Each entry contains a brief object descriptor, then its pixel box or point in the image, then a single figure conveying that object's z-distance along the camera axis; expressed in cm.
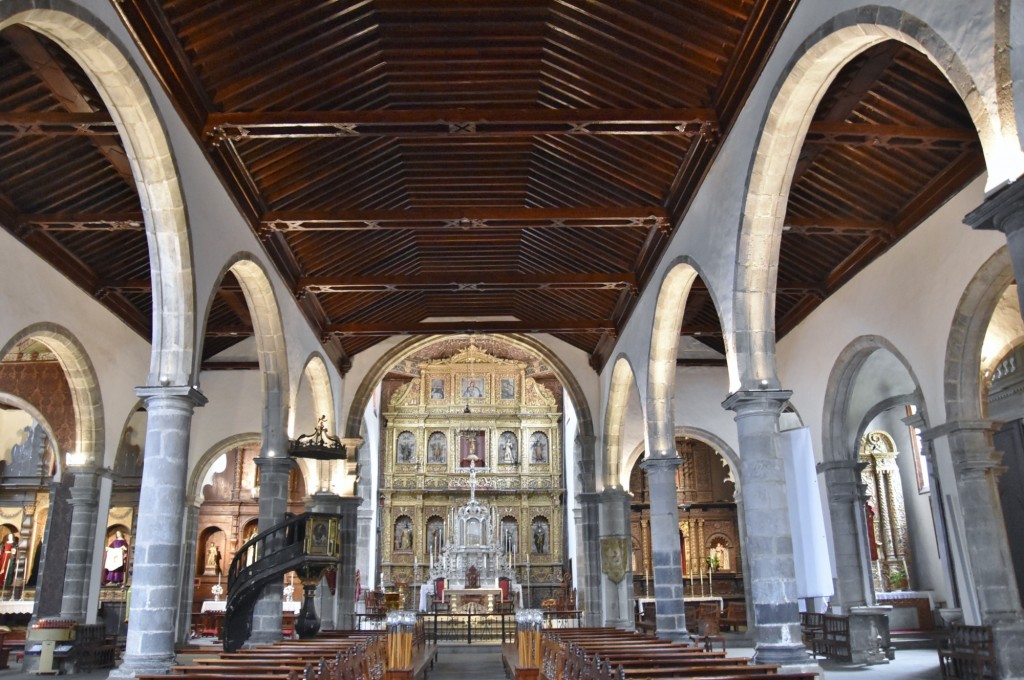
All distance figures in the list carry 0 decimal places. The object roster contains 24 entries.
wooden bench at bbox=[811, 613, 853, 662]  1300
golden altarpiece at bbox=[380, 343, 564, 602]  2588
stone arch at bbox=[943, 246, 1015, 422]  1017
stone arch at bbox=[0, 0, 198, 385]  687
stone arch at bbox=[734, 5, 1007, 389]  530
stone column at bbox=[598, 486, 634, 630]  1717
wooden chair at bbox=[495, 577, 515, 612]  2164
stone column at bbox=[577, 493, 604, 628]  1820
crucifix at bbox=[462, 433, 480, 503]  2503
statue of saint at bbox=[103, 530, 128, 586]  2144
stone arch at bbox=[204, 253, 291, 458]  1252
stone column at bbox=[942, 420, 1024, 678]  979
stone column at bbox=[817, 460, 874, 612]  1323
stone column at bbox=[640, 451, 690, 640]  1288
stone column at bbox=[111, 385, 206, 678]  827
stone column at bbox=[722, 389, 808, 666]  849
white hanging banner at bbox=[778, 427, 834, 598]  1358
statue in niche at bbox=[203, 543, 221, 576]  2392
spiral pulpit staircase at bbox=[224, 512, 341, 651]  1217
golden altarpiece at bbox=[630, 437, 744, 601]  2295
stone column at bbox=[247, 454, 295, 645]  1283
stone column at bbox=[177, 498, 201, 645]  1727
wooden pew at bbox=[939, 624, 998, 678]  972
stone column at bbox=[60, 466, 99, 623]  1379
